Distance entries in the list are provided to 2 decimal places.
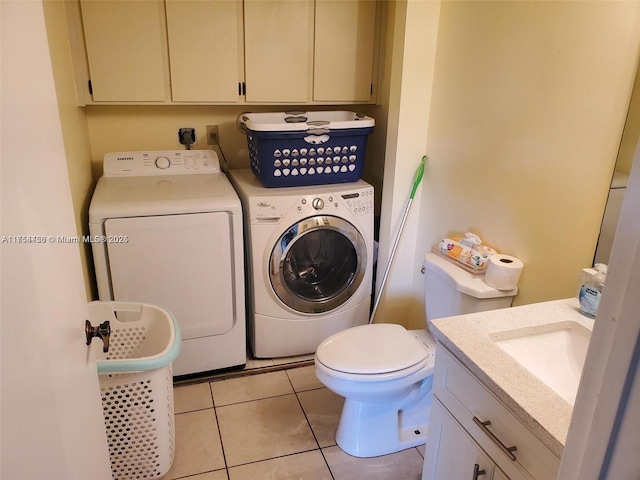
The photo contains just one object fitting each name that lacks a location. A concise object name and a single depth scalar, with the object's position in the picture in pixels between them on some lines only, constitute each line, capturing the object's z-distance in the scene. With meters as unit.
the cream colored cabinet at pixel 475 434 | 1.00
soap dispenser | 1.32
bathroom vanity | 0.98
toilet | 1.72
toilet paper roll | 1.70
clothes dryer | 2.00
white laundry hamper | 1.56
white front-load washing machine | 2.22
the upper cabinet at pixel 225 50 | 2.17
